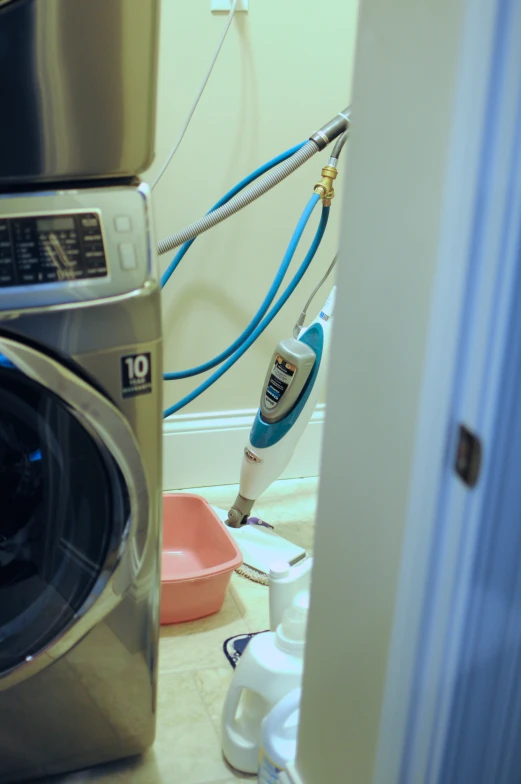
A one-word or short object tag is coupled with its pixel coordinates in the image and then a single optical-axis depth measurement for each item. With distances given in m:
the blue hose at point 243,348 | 1.65
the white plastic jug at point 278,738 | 0.97
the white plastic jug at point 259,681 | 1.03
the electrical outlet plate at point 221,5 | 1.53
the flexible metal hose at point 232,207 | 1.43
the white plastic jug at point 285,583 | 1.09
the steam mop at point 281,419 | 1.43
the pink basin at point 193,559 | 1.36
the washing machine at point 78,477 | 0.79
